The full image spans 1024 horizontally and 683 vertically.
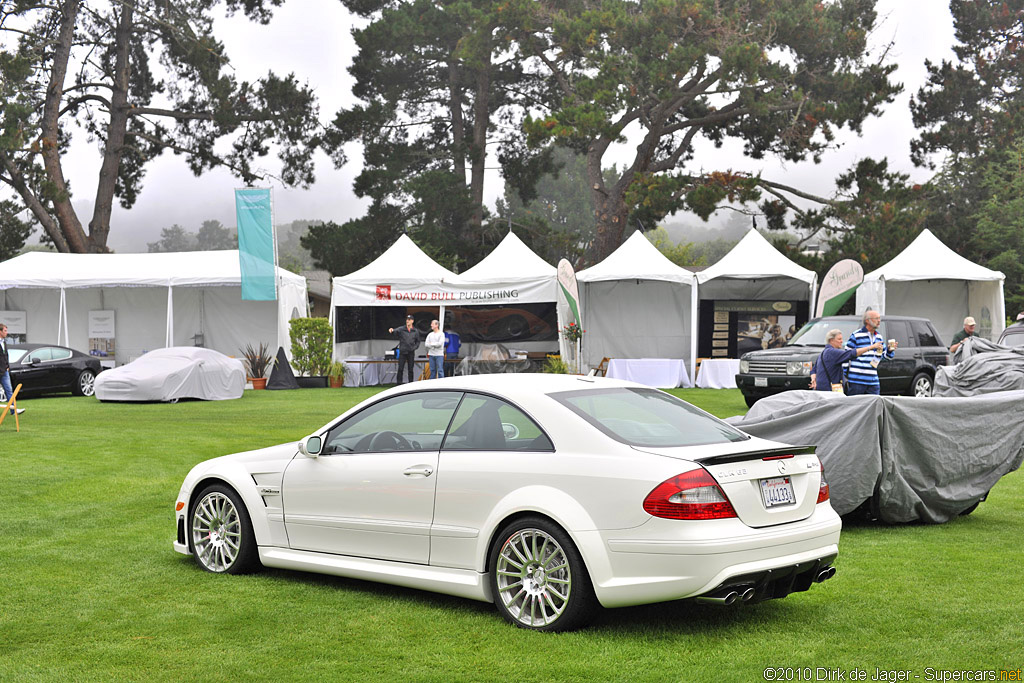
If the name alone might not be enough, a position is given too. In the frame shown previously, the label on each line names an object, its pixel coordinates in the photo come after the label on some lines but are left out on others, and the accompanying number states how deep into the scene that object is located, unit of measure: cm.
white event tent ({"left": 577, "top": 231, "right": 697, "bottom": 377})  2955
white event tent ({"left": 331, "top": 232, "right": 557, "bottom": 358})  2733
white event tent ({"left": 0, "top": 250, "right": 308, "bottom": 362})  2980
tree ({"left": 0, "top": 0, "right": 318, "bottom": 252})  3884
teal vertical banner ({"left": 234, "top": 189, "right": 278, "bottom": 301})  2778
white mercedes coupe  522
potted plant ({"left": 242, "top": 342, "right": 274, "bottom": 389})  2836
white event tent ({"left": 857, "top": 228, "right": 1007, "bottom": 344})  2739
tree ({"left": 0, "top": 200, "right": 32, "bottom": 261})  4056
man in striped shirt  1232
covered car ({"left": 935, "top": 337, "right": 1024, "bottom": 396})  1530
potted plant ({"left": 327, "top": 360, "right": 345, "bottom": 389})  2906
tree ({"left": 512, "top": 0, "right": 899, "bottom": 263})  3575
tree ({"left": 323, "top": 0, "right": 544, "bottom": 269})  4178
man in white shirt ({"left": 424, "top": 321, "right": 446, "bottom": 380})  2564
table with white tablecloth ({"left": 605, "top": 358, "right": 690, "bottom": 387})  2614
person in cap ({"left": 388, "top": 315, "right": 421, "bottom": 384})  2728
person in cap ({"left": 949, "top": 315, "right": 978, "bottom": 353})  2028
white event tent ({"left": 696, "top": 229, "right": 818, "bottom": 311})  2673
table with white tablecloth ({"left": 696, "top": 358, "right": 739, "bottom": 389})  2633
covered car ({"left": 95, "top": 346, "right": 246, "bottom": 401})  2275
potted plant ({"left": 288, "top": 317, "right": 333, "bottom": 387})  2861
